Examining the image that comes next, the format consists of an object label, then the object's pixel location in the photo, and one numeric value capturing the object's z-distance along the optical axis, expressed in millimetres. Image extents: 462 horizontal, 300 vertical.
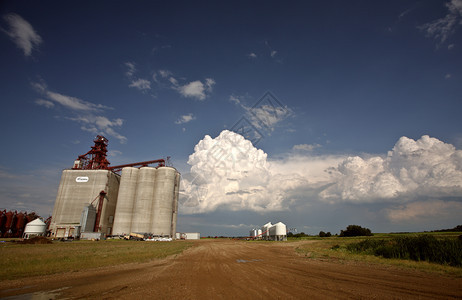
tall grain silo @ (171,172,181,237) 89931
